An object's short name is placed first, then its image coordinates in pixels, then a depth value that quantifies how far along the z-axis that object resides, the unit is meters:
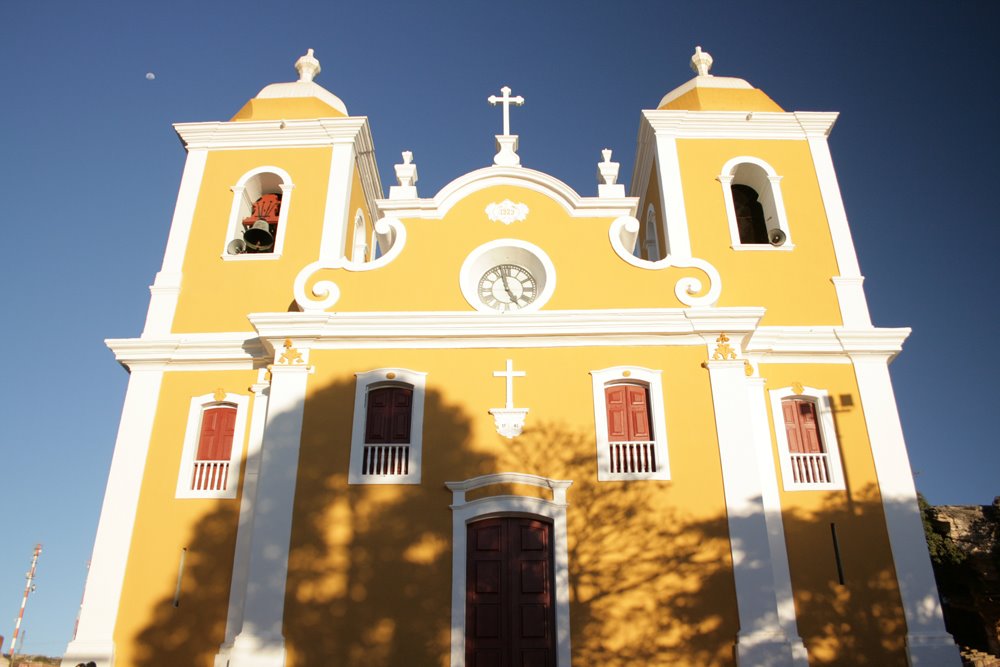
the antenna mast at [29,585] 28.45
